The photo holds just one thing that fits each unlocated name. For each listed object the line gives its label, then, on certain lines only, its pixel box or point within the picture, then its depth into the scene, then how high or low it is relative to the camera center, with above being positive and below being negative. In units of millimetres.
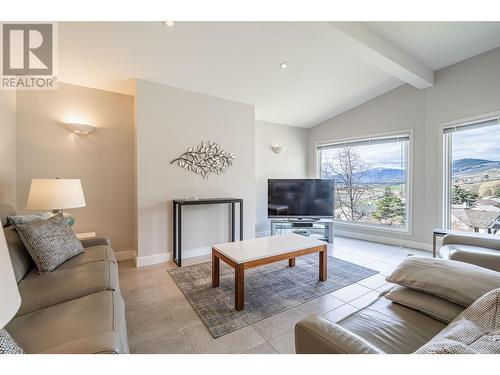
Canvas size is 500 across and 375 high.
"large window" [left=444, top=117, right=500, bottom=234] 2986 +147
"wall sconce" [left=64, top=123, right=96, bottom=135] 2828 +753
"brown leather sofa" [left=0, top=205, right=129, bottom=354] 948 -670
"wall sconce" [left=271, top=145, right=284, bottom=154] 4754 +825
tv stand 4203 -752
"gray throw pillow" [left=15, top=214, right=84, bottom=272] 1691 -443
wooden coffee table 2025 -670
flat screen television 4223 -216
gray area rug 1934 -1095
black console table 3051 -406
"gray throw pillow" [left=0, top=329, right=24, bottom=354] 679 -499
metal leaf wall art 3325 +428
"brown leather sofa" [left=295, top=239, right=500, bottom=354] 828 -680
